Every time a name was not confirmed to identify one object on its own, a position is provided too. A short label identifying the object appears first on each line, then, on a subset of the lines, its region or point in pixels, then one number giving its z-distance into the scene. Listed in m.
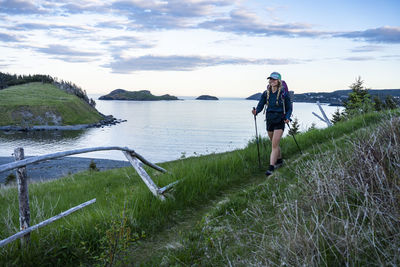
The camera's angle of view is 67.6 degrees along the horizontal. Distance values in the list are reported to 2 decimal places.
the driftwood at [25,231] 3.82
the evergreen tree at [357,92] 40.15
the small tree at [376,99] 54.47
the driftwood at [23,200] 4.19
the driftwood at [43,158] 3.65
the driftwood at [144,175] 6.29
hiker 8.91
